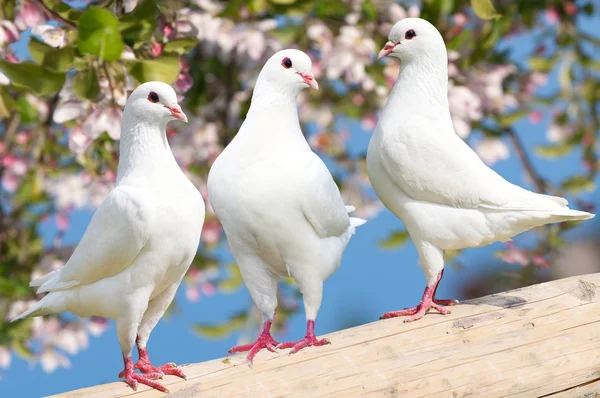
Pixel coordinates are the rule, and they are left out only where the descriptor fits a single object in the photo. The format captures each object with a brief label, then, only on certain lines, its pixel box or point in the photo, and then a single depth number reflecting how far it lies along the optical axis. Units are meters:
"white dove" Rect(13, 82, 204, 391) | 4.68
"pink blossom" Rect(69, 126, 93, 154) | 6.16
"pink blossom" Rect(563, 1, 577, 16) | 10.02
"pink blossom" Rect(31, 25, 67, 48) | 5.92
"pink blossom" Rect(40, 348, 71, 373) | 8.57
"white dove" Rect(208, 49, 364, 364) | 4.83
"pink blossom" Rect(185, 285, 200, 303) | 9.48
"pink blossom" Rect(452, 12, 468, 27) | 7.74
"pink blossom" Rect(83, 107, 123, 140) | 6.07
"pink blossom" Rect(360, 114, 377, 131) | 8.84
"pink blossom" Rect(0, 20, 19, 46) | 6.34
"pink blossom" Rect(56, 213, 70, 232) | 8.66
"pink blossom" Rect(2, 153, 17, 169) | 8.47
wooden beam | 4.87
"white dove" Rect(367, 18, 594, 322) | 5.25
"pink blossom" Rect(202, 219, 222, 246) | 8.62
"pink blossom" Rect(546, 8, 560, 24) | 9.97
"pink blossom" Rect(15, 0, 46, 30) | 6.43
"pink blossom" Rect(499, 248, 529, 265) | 8.04
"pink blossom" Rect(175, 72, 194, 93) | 6.35
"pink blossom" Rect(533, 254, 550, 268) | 7.95
